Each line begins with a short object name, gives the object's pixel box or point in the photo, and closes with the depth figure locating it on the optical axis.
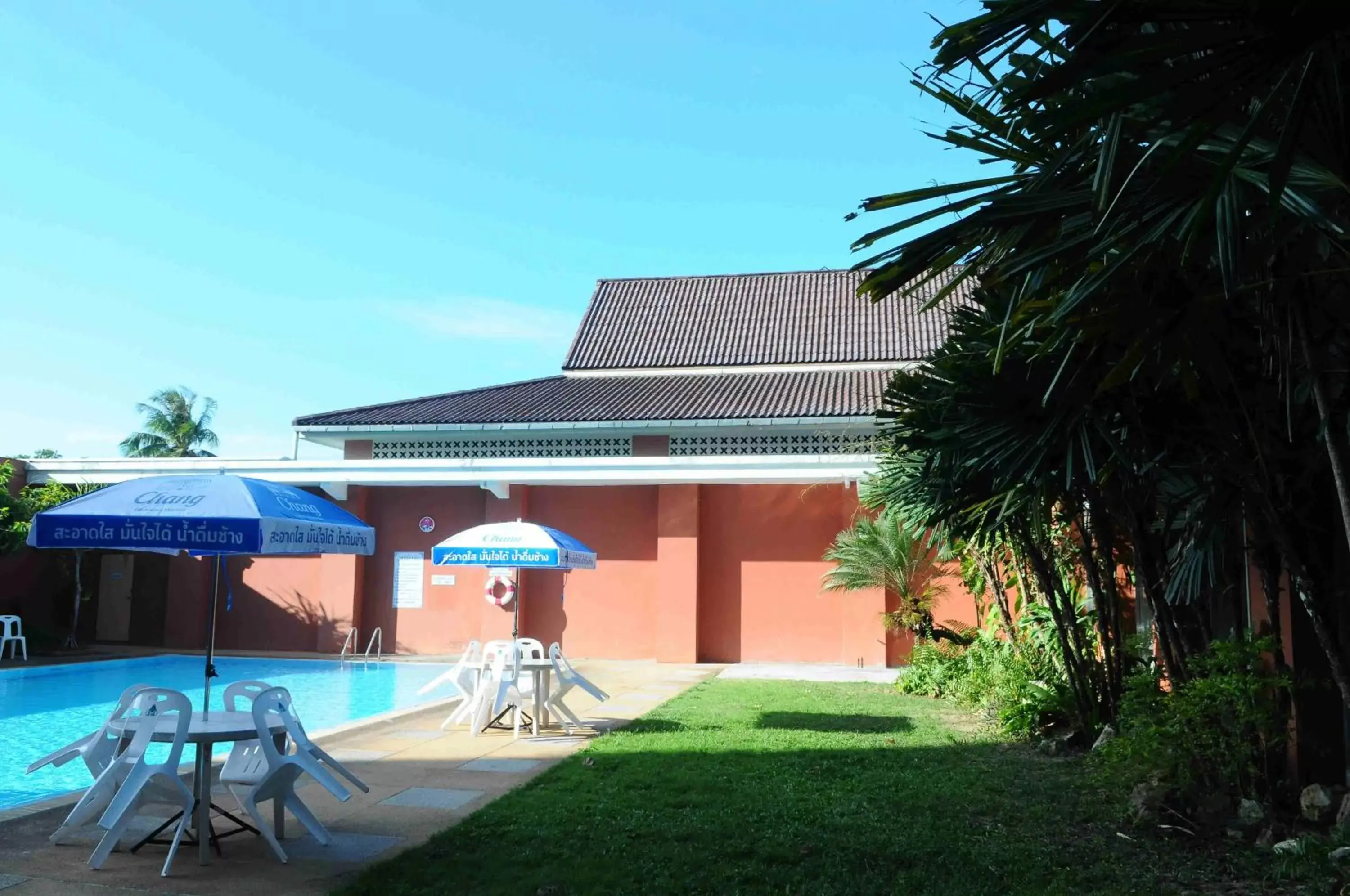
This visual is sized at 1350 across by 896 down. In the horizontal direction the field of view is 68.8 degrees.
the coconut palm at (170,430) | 43.41
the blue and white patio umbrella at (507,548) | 9.99
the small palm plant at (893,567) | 15.44
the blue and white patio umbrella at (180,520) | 5.07
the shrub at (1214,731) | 5.12
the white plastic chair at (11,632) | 16.95
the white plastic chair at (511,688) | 9.00
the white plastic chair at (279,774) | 4.89
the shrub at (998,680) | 8.72
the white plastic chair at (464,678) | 9.43
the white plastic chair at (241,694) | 5.56
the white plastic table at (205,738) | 4.88
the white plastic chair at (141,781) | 4.61
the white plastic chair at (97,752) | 4.95
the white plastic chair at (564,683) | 9.07
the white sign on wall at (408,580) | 19.12
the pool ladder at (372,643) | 18.48
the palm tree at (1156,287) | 2.29
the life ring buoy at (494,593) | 18.00
